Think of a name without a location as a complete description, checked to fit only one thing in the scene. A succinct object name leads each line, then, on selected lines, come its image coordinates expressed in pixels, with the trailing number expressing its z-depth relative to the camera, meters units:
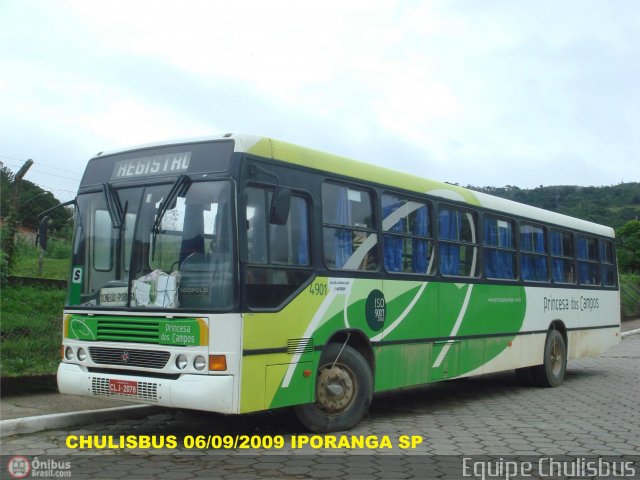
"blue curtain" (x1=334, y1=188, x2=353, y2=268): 8.18
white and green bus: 6.81
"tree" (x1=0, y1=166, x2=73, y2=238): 11.79
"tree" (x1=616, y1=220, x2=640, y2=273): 54.50
